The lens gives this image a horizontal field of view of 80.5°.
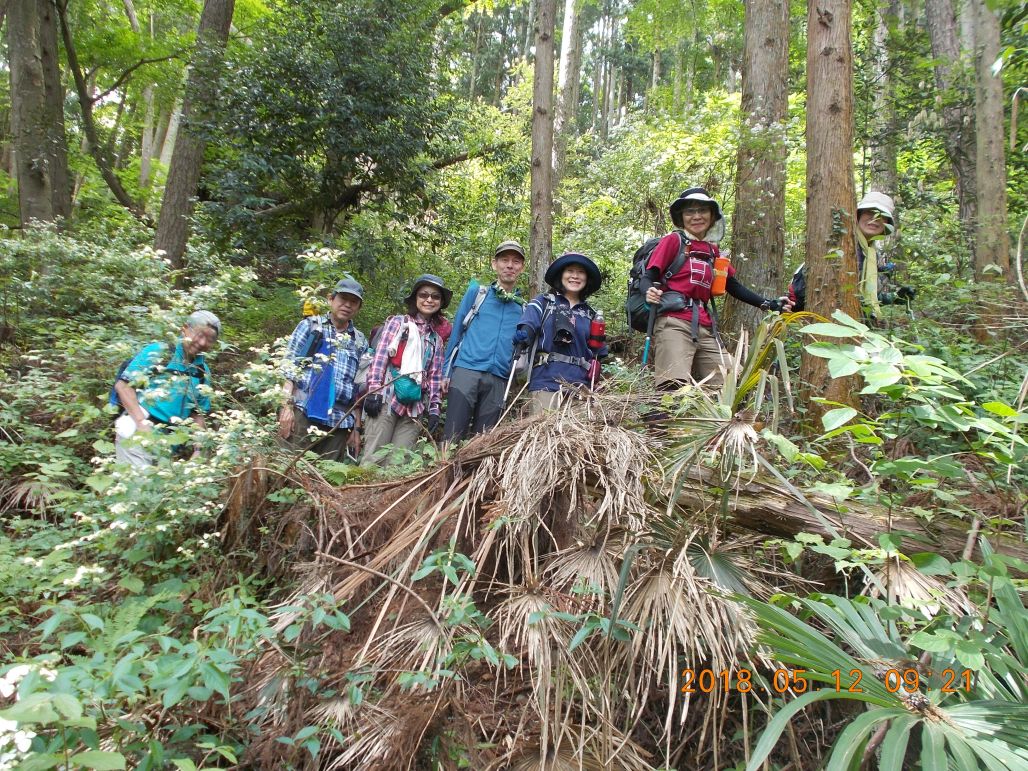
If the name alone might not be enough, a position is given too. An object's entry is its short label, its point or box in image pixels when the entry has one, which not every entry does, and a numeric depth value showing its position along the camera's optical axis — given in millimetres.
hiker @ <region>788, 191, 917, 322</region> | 5031
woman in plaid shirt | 5375
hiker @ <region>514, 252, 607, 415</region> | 5219
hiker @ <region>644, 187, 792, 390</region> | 5043
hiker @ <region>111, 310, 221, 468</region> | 4273
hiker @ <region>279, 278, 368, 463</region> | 5141
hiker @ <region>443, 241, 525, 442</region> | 5434
